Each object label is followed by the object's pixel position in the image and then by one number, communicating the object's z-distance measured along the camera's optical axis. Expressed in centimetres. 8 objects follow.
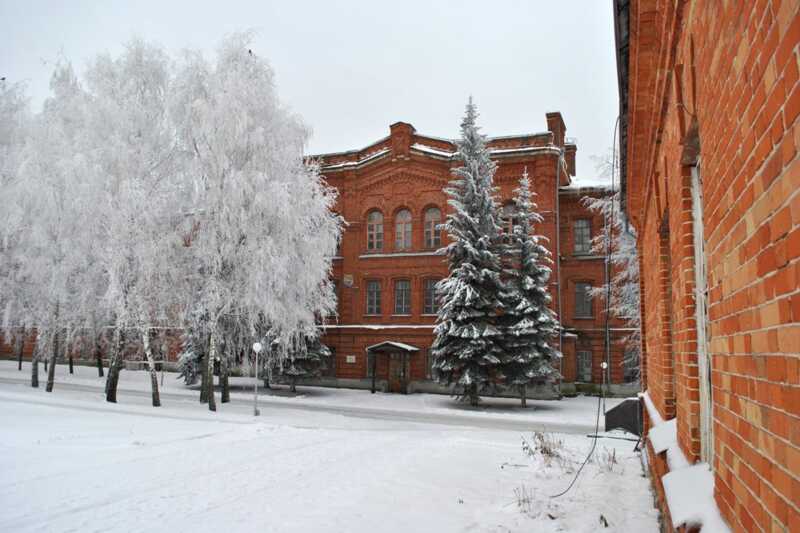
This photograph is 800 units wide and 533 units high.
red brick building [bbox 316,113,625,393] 2844
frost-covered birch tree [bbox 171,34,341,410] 1827
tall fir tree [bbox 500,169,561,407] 2262
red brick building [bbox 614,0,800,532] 142
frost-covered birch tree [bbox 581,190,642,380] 2220
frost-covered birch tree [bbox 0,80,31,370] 2108
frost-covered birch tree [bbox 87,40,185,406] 1767
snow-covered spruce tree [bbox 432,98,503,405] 2261
